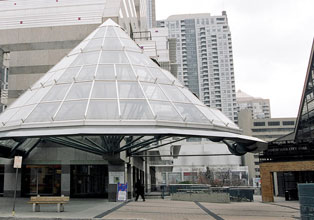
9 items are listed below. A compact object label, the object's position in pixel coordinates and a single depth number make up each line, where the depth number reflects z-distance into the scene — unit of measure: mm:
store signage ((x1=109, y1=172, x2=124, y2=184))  23969
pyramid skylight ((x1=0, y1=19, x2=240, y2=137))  15461
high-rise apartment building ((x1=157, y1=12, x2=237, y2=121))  179750
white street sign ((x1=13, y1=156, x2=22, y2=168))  15828
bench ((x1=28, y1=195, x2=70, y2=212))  16000
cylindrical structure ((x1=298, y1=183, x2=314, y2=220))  9780
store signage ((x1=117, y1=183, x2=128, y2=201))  22609
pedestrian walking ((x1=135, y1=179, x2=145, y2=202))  24916
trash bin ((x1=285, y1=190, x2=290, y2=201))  30906
